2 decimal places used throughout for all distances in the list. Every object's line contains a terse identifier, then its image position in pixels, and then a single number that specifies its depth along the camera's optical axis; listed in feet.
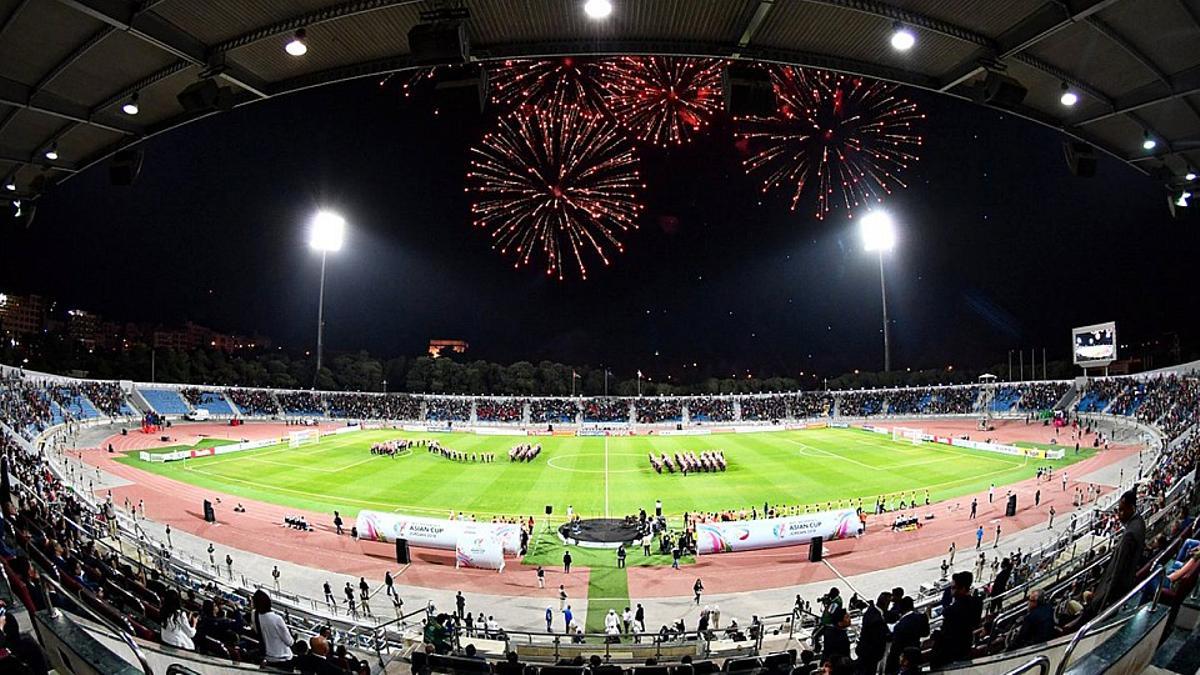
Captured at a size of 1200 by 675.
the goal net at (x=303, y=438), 175.73
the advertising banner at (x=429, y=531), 79.46
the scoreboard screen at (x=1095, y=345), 193.88
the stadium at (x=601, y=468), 25.73
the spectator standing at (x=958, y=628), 19.48
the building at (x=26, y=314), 333.62
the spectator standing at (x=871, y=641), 21.35
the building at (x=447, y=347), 479.41
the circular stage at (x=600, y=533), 87.45
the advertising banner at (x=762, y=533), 82.23
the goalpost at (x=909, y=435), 175.52
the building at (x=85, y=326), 351.67
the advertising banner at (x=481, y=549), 78.33
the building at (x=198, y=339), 465.06
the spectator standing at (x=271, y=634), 23.52
